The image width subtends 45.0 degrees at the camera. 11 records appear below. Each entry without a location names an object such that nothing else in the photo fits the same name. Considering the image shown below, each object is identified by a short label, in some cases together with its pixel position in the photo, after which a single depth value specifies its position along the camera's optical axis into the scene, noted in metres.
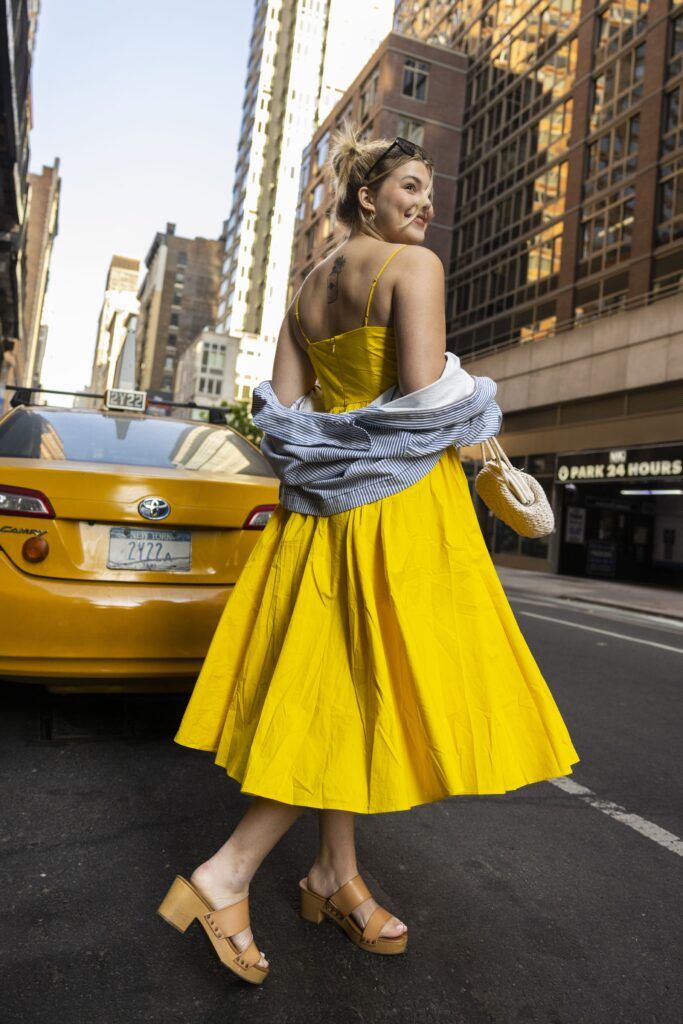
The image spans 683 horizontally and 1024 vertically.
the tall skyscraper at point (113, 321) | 170.25
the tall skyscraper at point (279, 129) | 92.44
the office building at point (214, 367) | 91.94
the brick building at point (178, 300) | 126.62
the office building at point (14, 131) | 16.25
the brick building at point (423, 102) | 39.03
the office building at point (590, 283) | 21.73
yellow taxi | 3.18
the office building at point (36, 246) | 81.12
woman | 1.81
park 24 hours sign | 19.91
